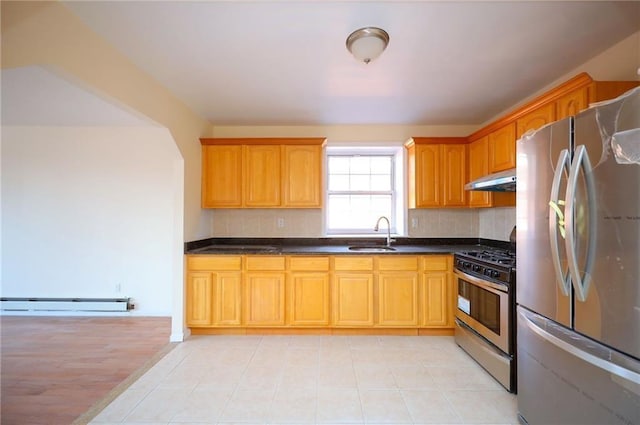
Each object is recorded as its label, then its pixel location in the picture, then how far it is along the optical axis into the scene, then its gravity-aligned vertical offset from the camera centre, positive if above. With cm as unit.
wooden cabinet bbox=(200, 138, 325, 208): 342 +52
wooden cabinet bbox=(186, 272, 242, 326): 304 -89
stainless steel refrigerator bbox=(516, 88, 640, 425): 110 -23
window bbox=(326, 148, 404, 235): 388 +39
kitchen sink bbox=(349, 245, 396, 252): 333 -39
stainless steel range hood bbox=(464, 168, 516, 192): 218 +28
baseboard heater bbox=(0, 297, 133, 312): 360 -113
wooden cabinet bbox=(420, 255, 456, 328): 300 -82
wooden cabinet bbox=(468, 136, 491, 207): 304 +56
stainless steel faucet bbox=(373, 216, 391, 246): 355 -15
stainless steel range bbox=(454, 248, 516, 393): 206 -78
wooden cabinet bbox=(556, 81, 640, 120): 184 +82
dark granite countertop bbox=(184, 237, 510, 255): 317 -36
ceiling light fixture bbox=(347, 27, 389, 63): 176 +111
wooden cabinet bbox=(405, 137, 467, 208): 339 +56
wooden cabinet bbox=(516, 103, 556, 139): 215 +80
